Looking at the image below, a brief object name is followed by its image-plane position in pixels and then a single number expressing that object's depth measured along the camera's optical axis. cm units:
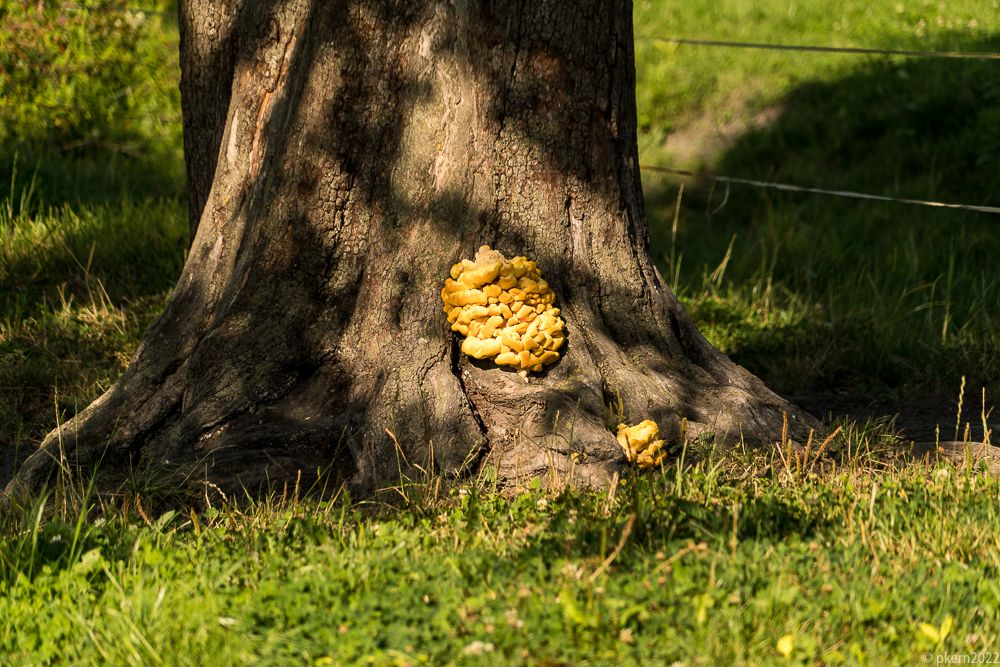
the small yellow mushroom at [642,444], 757
